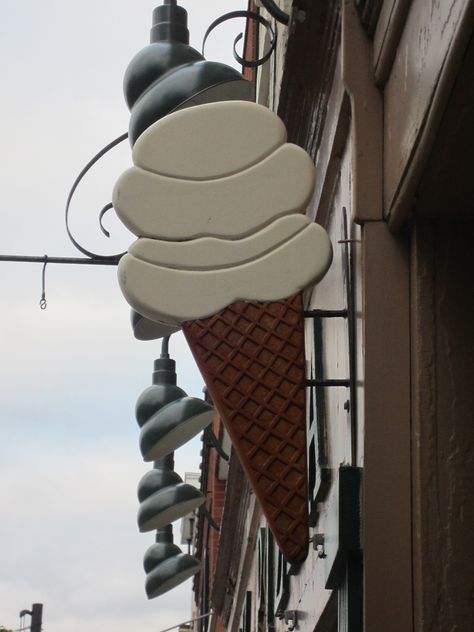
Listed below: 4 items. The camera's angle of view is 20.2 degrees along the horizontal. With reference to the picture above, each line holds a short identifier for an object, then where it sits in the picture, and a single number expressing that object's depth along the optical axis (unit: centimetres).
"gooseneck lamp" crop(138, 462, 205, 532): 953
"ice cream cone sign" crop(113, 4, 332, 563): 349
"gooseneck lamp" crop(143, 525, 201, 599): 1076
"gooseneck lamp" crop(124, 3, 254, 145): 430
